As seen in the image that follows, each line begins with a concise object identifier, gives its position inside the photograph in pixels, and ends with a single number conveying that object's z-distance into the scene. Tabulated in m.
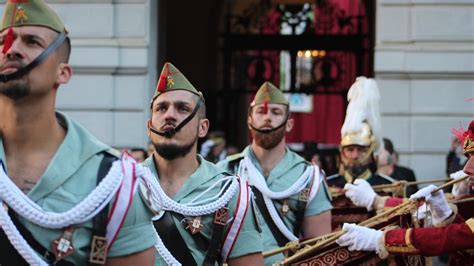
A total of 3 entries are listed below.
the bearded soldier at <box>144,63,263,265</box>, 10.09
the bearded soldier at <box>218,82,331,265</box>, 13.97
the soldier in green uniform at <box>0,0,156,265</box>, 7.04
